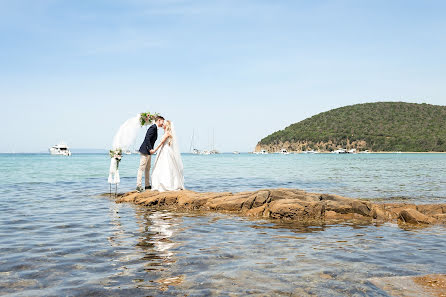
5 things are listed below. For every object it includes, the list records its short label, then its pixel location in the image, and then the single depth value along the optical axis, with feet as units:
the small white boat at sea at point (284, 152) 590.22
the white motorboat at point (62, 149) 488.15
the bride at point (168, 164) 50.08
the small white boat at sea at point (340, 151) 494.30
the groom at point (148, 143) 50.03
